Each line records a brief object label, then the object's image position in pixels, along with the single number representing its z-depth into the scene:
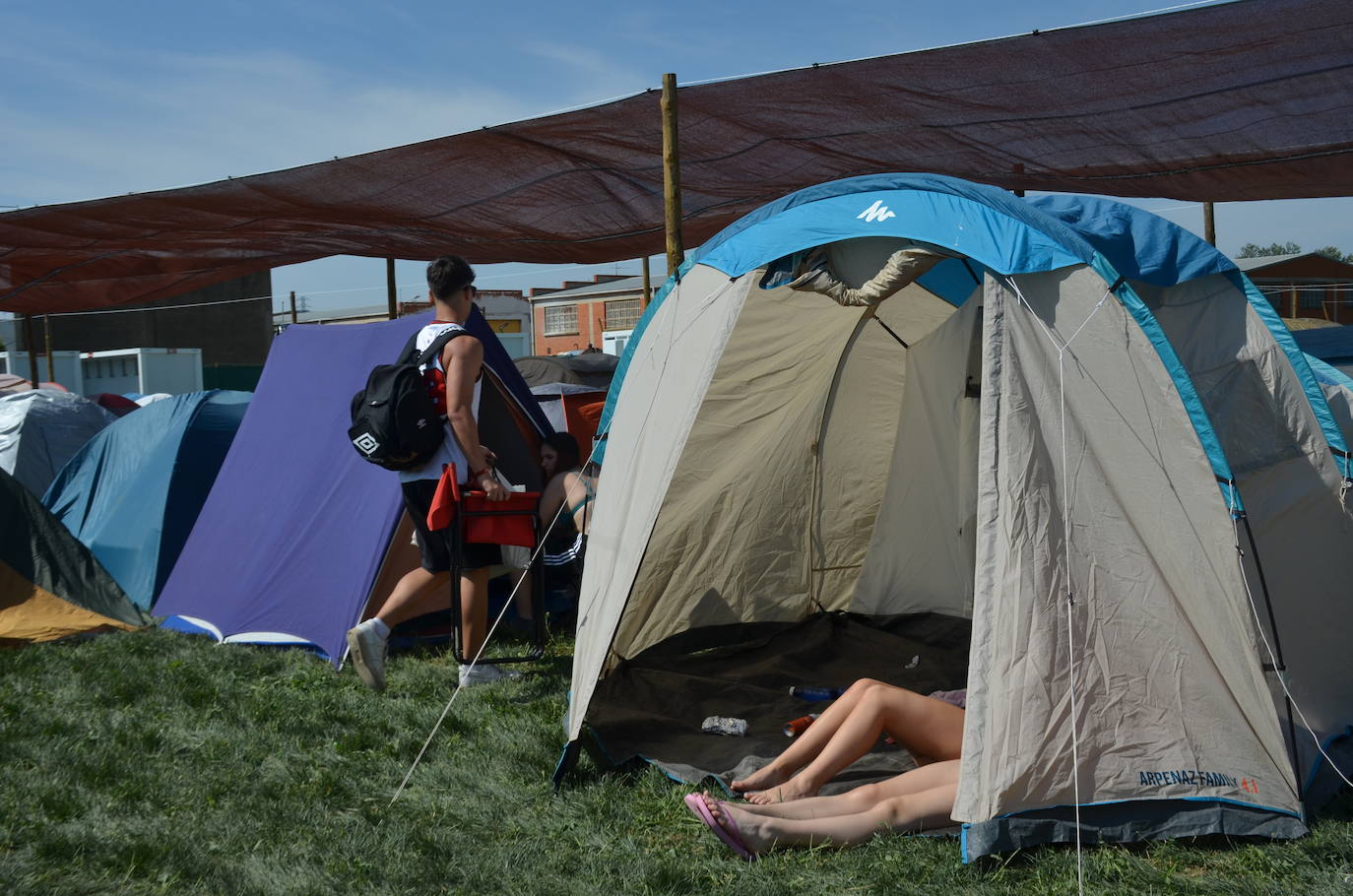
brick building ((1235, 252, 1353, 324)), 33.44
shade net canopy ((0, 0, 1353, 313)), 5.16
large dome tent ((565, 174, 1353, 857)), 3.00
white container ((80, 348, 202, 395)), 24.50
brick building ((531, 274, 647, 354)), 42.83
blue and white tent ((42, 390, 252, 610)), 6.44
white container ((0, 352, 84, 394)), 23.45
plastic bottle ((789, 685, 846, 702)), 4.41
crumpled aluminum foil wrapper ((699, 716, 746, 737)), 4.06
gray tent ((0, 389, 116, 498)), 8.85
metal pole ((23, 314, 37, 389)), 12.72
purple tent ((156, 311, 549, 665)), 5.14
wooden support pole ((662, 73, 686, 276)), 5.55
